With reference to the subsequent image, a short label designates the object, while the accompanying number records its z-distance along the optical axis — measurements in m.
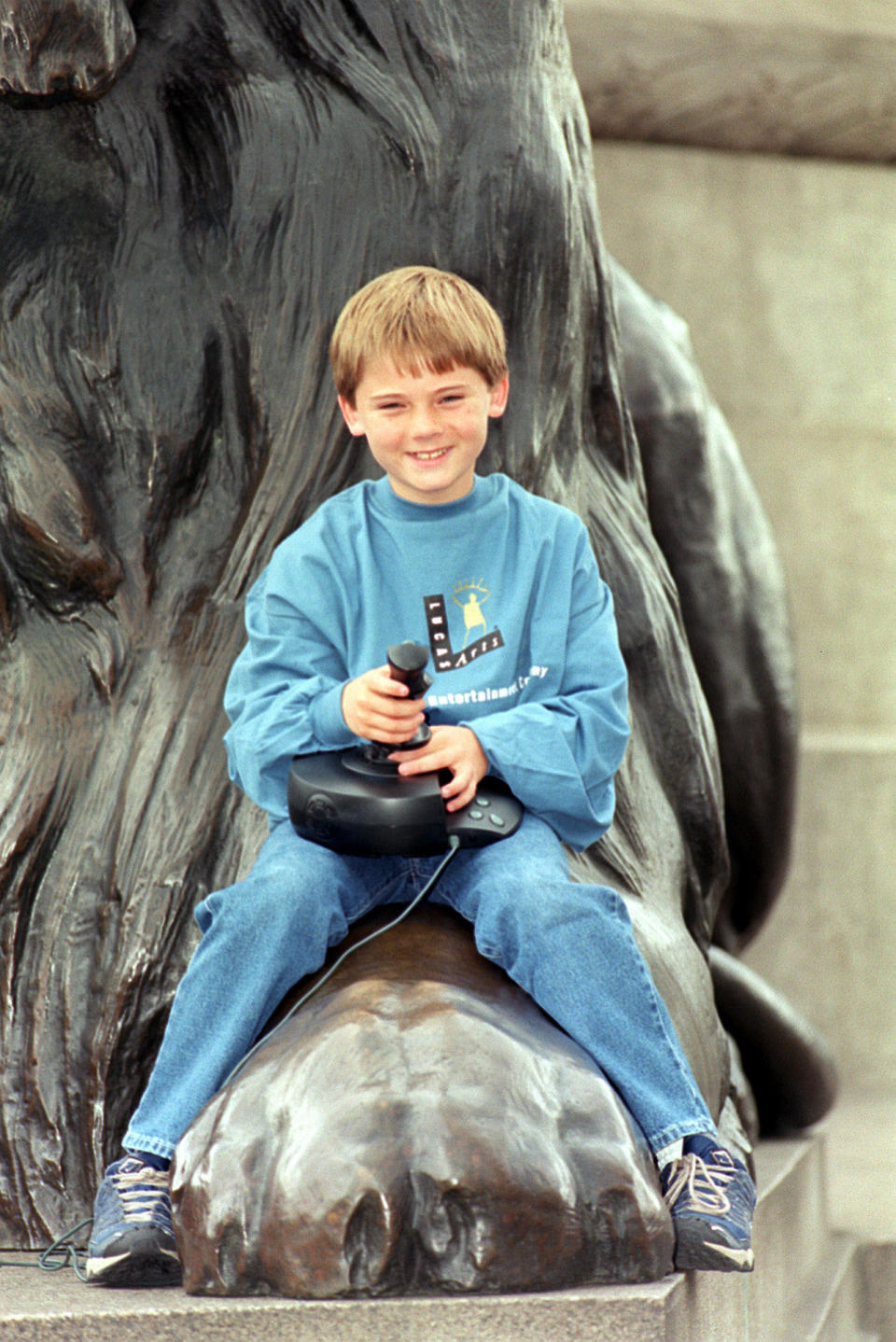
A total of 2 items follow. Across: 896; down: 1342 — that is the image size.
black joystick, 8.13
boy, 8.11
